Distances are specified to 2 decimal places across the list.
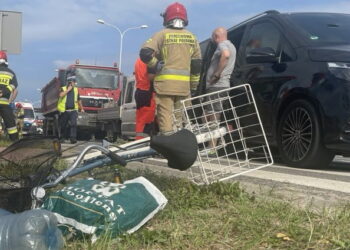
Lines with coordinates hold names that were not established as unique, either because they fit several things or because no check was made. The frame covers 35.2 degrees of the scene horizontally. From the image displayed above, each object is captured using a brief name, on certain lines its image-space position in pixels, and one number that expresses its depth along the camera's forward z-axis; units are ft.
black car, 19.88
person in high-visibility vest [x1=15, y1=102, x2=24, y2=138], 79.56
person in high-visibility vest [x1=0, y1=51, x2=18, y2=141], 31.40
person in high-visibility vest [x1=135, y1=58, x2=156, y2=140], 24.23
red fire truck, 81.22
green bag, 9.78
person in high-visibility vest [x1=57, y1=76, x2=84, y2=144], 52.85
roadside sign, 41.78
